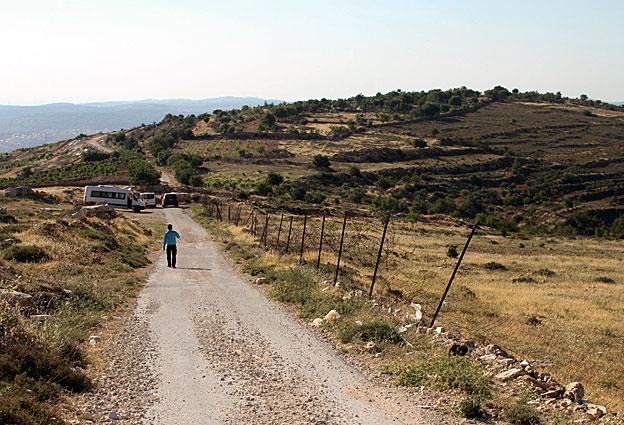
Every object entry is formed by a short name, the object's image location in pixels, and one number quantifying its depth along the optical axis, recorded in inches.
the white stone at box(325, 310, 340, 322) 523.7
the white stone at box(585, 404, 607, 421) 312.9
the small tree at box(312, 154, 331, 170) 3817.2
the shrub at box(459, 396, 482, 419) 318.0
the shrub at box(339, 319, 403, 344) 457.1
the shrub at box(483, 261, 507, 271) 1296.8
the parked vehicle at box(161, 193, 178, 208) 2524.6
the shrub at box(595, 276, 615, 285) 1186.6
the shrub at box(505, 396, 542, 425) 311.1
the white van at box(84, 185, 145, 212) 2324.1
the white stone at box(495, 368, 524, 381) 374.9
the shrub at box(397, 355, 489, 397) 351.6
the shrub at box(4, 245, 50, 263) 708.7
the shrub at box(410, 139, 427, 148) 4479.6
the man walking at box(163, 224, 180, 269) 876.6
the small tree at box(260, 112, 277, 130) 5260.8
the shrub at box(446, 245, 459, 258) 1438.0
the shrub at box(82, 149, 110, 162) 4537.4
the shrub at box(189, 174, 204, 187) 3284.9
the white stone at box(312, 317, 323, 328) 525.2
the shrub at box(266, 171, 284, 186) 3292.3
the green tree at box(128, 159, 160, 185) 3088.1
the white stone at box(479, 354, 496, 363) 409.1
